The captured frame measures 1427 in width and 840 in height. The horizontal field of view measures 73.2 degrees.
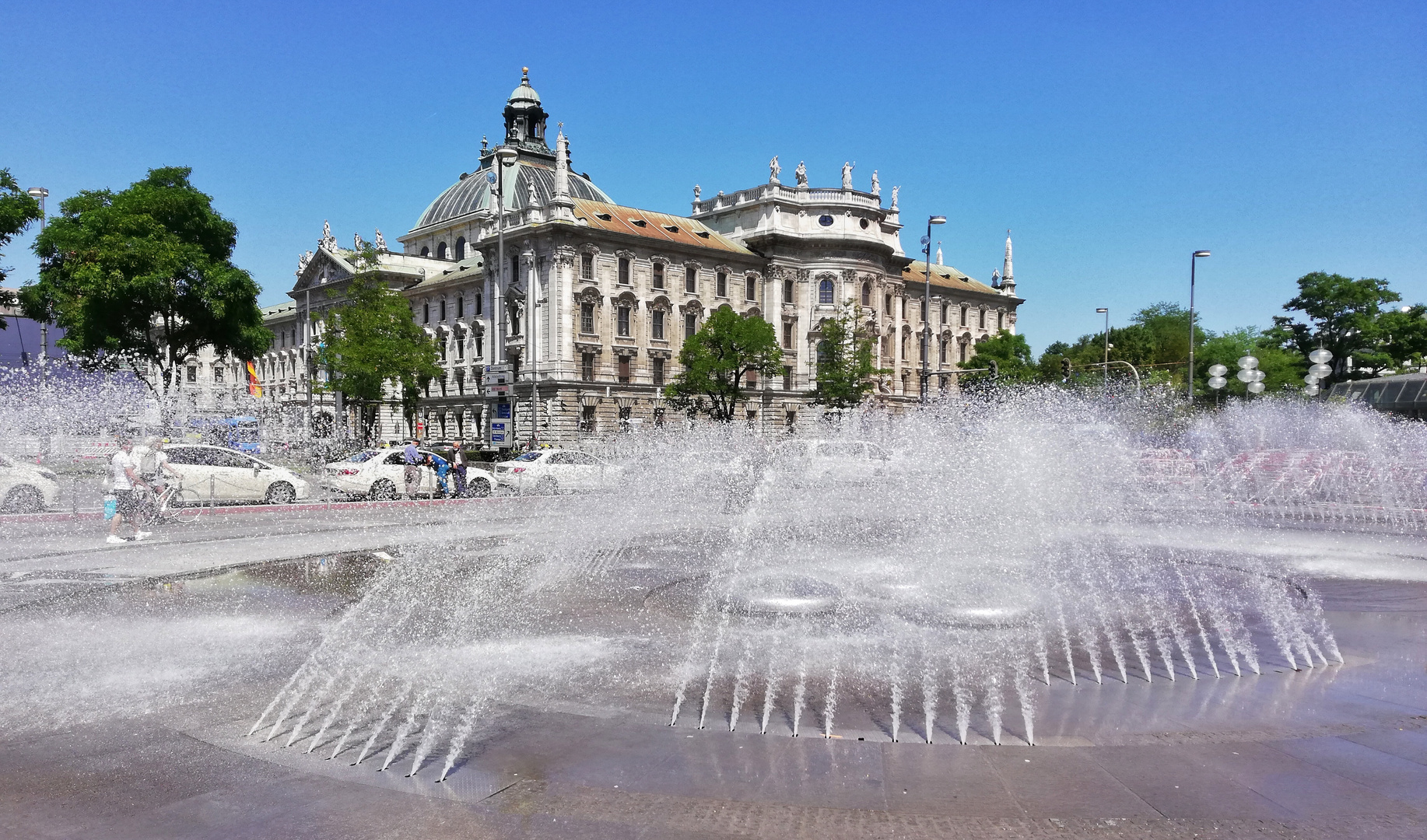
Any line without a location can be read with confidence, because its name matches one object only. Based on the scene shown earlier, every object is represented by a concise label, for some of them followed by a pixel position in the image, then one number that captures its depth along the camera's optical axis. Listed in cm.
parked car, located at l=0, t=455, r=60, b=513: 2014
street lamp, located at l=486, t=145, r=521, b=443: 4956
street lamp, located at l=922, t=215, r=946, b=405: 4206
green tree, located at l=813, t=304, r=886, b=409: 6003
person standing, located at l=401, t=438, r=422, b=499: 2648
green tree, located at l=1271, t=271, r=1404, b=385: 7388
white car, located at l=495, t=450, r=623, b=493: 2794
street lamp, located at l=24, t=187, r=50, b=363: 4399
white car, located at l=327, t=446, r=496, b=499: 2595
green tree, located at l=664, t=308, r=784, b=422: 5709
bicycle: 1841
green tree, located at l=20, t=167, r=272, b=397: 3972
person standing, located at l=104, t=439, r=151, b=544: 1586
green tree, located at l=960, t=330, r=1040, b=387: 7406
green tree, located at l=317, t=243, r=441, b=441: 5491
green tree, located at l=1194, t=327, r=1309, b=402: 7081
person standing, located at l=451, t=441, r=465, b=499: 2745
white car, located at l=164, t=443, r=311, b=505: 2292
